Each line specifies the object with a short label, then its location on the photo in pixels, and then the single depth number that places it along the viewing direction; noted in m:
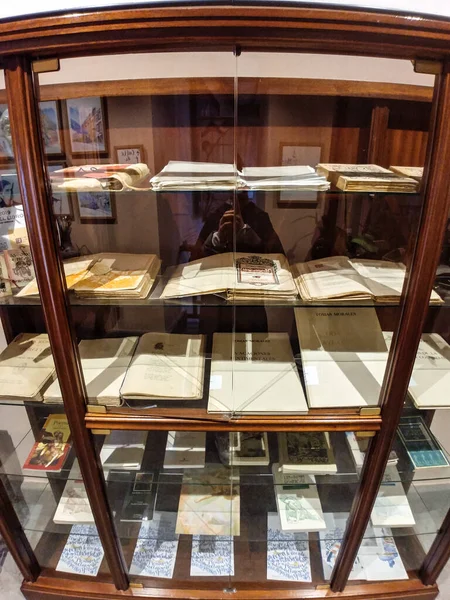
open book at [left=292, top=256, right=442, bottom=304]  0.88
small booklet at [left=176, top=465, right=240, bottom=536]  1.20
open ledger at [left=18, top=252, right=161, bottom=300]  0.88
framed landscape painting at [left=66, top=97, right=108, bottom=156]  0.91
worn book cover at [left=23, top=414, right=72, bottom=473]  1.15
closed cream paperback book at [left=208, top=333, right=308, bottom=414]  0.93
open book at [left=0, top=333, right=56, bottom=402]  0.98
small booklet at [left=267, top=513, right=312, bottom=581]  1.24
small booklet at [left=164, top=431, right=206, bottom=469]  1.15
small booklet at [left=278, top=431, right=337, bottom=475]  1.11
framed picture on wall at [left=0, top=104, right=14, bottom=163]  0.72
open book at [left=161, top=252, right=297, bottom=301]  0.90
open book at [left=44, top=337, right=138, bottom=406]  0.93
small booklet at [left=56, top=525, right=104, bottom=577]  1.26
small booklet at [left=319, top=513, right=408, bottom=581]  1.24
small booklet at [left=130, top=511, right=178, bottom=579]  1.25
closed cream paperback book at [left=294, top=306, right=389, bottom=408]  0.94
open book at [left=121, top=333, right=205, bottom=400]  0.94
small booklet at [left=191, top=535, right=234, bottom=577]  1.25
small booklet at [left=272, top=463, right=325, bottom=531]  1.14
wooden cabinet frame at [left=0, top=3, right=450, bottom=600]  0.58
